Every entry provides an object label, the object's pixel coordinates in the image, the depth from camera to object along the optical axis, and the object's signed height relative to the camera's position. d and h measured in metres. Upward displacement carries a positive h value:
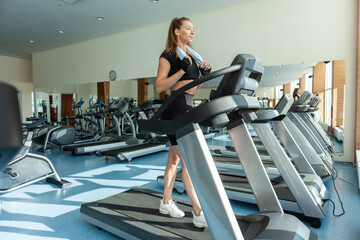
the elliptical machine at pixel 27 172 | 2.61 -0.67
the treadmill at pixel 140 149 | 4.11 -0.70
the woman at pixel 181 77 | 1.58 +0.23
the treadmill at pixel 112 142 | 4.73 -0.67
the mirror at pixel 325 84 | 4.37 +0.51
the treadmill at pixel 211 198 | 1.05 -0.44
